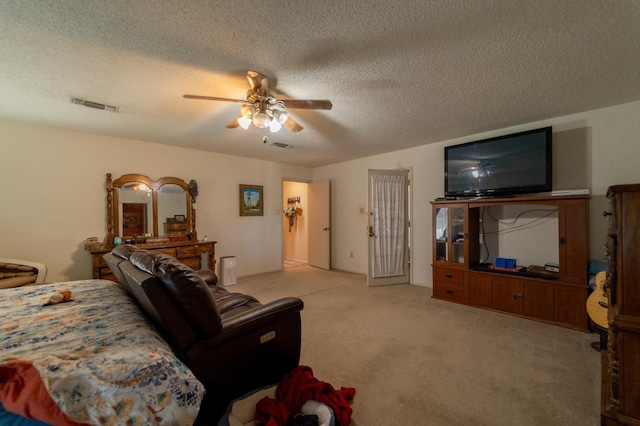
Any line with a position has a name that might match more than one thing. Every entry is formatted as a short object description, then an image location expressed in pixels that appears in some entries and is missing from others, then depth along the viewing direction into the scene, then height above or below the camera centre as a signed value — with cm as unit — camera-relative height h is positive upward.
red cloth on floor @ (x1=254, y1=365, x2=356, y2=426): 140 -110
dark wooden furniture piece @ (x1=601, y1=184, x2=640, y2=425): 129 -53
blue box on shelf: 314 -62
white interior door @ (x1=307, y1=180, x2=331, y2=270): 567 -25
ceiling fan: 203 +90
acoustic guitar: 212 -79
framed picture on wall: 501 +26
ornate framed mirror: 376 +8
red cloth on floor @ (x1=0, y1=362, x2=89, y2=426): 76 -56
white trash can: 448 -103
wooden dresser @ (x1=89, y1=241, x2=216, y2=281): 331 -60
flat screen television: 292 +59
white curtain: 435 -20
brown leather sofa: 134 -69
